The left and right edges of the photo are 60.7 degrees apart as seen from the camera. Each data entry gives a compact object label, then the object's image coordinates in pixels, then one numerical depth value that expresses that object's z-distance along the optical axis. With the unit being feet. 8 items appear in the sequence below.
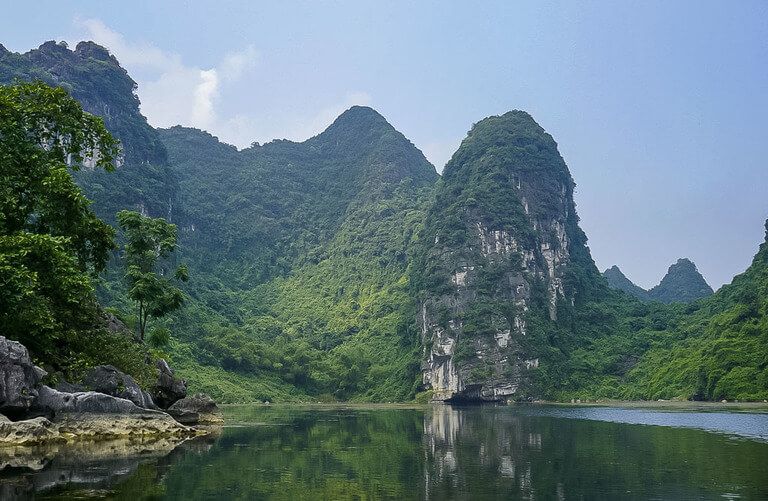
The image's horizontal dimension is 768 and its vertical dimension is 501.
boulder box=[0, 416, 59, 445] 70.59
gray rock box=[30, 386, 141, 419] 79.92
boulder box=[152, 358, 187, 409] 119.65
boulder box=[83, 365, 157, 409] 90.68
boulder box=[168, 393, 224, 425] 120.16
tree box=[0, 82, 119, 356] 79.05
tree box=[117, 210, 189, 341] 134.21
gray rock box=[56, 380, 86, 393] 85.46
